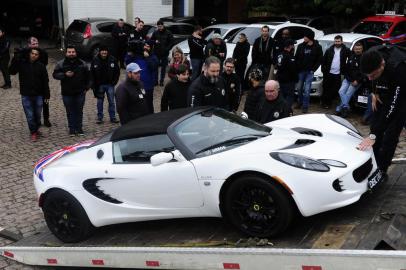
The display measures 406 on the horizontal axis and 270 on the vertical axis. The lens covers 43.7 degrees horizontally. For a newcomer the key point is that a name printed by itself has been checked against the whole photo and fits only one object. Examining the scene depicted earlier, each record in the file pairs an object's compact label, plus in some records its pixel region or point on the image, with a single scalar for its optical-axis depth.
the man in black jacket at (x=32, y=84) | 9.85
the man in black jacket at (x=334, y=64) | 11.18
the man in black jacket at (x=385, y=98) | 5.50
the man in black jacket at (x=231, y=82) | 8.46
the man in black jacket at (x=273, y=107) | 6.95
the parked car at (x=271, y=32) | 14.20
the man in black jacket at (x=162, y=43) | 14.66
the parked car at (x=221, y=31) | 15.59
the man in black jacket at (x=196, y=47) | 13.38
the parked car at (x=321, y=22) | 19.41
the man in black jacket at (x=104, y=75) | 10.62
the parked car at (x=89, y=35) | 18.53
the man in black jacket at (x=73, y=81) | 9.88
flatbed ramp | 4.21
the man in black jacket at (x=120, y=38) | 17.58
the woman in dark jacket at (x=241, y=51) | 12.78
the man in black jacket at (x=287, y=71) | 10.66
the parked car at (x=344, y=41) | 12.00
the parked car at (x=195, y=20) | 20.47
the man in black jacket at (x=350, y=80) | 10.50
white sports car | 4.76
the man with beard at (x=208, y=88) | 7.28
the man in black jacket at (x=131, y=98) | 8.02
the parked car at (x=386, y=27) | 16.19
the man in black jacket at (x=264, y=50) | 12.30
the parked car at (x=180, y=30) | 19.45
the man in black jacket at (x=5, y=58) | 14.39
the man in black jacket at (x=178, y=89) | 7.87
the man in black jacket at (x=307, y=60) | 11.16
